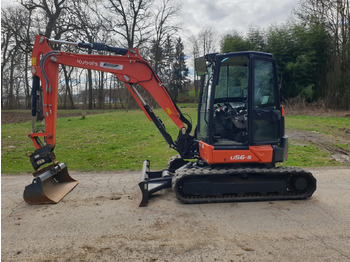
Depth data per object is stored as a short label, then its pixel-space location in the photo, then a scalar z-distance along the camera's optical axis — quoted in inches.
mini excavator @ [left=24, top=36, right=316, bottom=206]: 189.2
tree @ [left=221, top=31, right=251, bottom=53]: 1051.3
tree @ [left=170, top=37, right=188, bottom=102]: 2058.3
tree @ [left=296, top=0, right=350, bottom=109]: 938.7
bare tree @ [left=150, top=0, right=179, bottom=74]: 1374.3
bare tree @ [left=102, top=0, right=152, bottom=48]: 1331.2
